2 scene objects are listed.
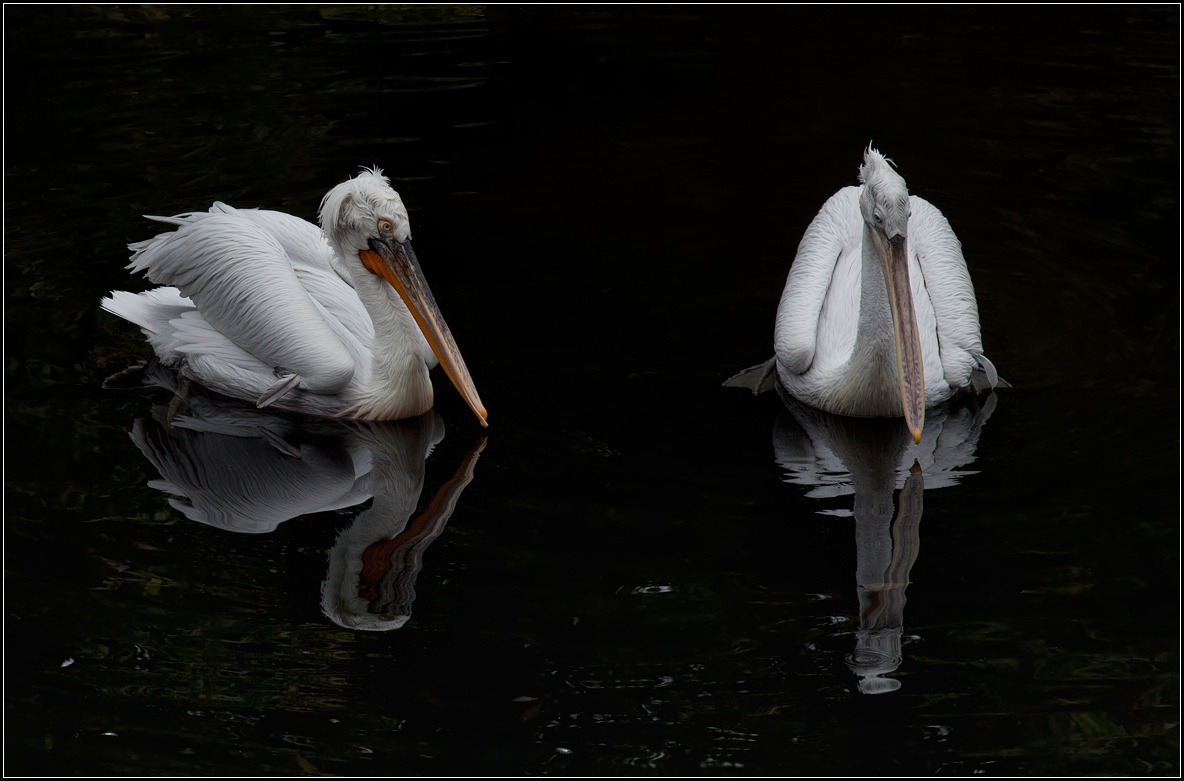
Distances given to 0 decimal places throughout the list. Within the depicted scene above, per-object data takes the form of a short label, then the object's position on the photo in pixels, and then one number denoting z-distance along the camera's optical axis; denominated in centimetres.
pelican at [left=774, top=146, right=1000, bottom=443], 977
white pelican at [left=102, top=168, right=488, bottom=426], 1045
